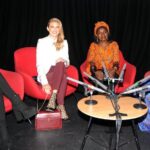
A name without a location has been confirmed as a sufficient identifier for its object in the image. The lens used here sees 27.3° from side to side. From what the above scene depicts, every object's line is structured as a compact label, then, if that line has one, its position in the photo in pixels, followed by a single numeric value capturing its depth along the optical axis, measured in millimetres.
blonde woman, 3900
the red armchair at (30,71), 3893
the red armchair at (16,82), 3732
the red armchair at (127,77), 4215
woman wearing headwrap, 4460
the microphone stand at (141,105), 3107
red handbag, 3717
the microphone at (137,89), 2949
